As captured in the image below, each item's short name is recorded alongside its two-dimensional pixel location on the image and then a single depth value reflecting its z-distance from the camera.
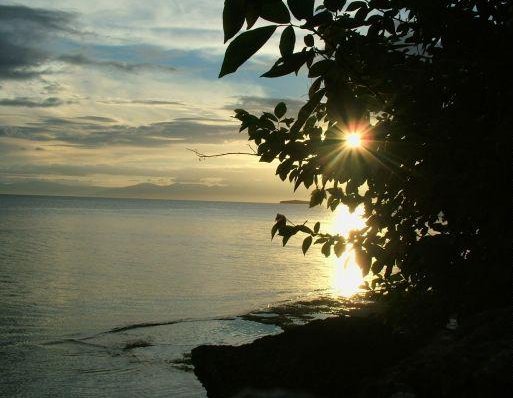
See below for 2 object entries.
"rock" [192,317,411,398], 7.34
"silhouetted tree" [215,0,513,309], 2.51
